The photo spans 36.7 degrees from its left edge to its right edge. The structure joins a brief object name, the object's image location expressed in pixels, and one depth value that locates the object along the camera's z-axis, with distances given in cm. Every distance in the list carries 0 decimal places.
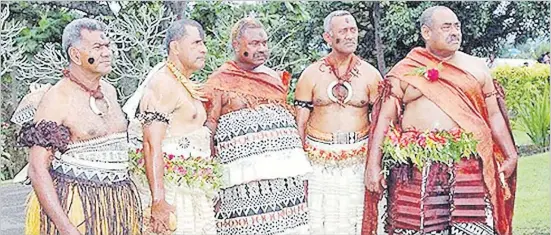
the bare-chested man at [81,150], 326
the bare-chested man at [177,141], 373
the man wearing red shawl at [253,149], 412
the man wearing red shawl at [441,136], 418
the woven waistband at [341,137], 439
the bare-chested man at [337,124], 436
